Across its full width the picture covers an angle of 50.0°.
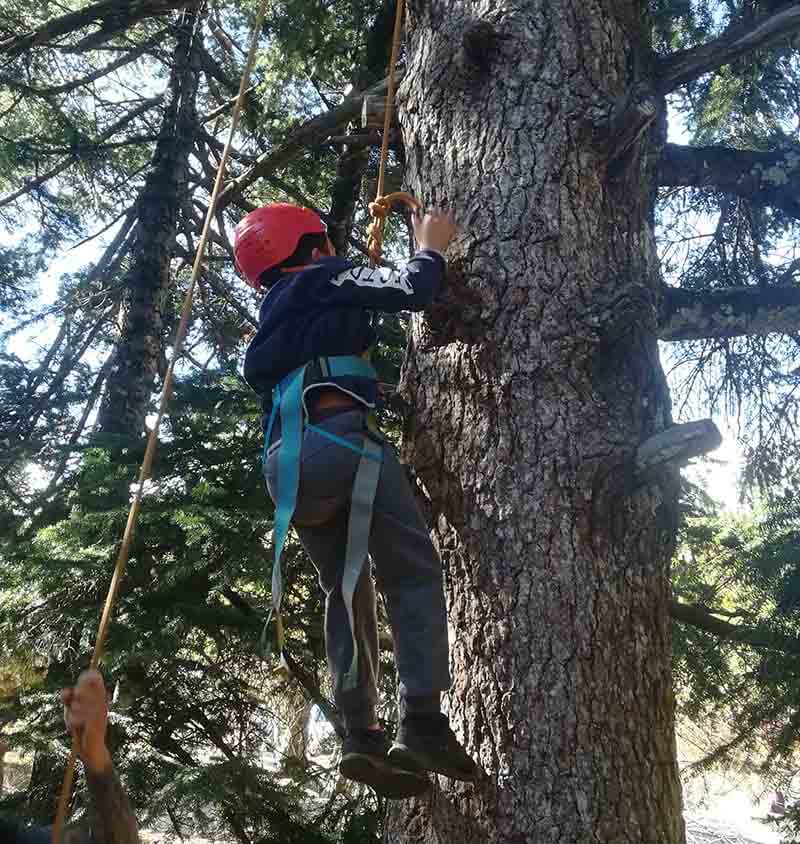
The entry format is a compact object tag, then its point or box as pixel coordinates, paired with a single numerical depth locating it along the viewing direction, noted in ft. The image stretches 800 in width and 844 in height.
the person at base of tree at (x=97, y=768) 7.30
